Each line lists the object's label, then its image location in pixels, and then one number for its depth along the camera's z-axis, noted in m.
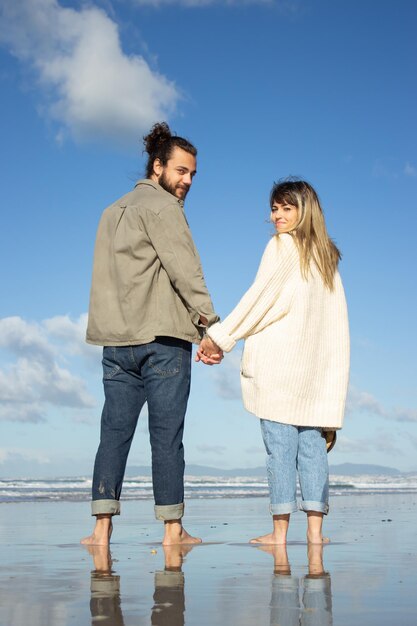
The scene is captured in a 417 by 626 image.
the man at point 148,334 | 3.93
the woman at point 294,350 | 4.18
